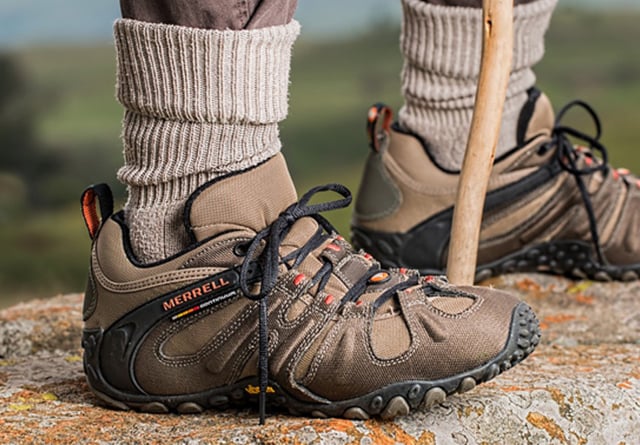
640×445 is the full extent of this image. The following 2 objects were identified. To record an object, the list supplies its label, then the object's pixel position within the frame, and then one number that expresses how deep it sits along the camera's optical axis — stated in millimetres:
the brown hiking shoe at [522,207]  1657
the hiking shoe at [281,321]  1254
